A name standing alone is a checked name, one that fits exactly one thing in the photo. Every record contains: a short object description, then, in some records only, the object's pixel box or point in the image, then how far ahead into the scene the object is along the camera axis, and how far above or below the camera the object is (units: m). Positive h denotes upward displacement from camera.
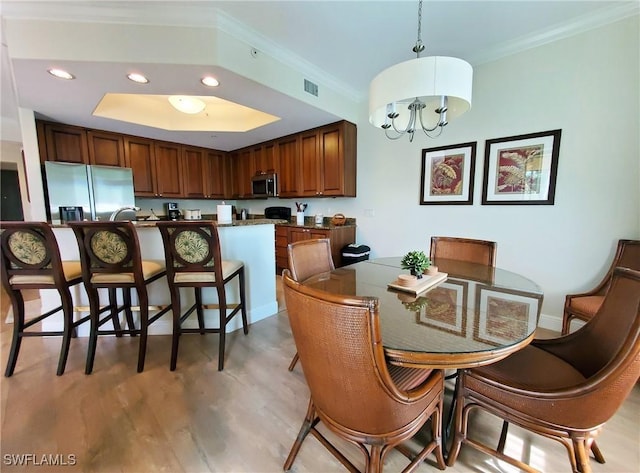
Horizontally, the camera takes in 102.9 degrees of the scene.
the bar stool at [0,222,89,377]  1.71 -0.43
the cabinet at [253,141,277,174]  4.48 +0.90
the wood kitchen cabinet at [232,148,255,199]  4.91 +0.71
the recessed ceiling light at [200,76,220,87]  2.23 +1.13
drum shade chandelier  1.22 +0.62
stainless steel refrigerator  3.11 +0.25
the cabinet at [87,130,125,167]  3.64 +0.88
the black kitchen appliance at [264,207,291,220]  4.83 -0.09
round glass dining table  0.85 -0.46
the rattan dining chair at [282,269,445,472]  0.74 -0.58
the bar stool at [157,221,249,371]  1.83 -0.41
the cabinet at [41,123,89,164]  3.28 +0.86
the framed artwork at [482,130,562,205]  2.35 +0.37
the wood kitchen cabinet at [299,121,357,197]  3.60 +0.69
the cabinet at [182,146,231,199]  4.70 +0.67
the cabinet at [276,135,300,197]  4.13 +0.70
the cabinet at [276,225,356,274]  3.68 -0.45
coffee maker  4.61 -0.04
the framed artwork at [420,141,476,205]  2.79 +0.38
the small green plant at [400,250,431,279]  1.48 -0.32
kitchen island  2.37 -0.68
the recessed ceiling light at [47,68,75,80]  2.10 +1.13
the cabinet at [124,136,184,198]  4.05 +0.69
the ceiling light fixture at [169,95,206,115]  3.35 +1.39
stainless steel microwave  4.46 +0.40
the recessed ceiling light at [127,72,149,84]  2.19 +1.13
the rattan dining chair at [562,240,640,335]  1.89 -0.68
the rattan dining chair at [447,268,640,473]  0.84 -0.69
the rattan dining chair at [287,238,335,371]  1.71 -0.37
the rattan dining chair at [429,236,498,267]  1.92 -0.34
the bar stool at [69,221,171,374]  1.79 -0.41
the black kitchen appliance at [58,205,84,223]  3.07 -0.06
